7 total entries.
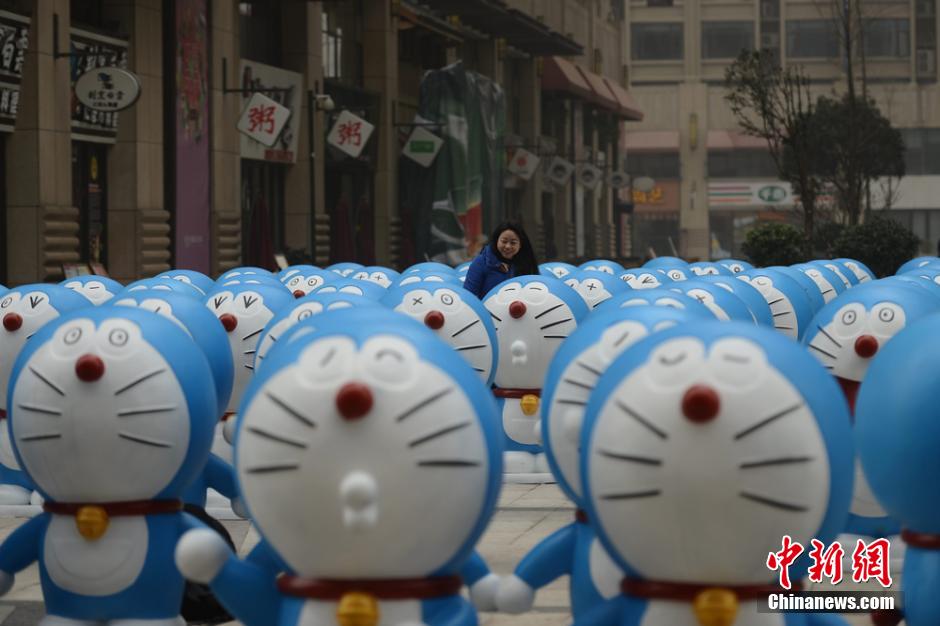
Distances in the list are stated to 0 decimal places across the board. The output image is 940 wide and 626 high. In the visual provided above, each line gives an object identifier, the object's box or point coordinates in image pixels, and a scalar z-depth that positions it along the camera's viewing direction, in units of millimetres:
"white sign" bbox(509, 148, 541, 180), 51344
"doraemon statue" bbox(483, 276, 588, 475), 12672
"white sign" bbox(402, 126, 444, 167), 38812
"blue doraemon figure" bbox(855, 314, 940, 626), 6527
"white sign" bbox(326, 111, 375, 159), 34125
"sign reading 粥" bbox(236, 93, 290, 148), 28688
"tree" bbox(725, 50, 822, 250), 34812
